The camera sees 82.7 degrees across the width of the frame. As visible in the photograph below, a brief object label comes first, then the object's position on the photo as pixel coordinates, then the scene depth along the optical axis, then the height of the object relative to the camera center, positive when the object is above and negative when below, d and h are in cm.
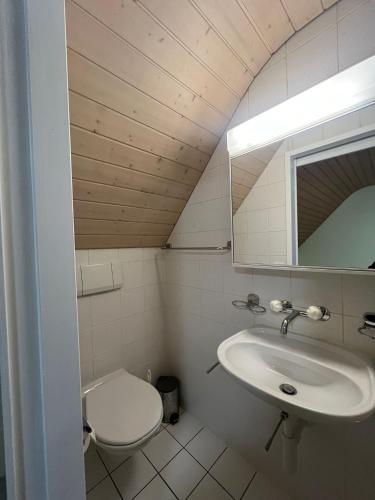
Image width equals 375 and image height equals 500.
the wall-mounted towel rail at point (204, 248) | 129 -2
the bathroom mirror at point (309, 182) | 84 +28
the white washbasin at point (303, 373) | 66 -51
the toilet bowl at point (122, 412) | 99 -88
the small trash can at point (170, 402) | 162 -120
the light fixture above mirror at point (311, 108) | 81 +58
